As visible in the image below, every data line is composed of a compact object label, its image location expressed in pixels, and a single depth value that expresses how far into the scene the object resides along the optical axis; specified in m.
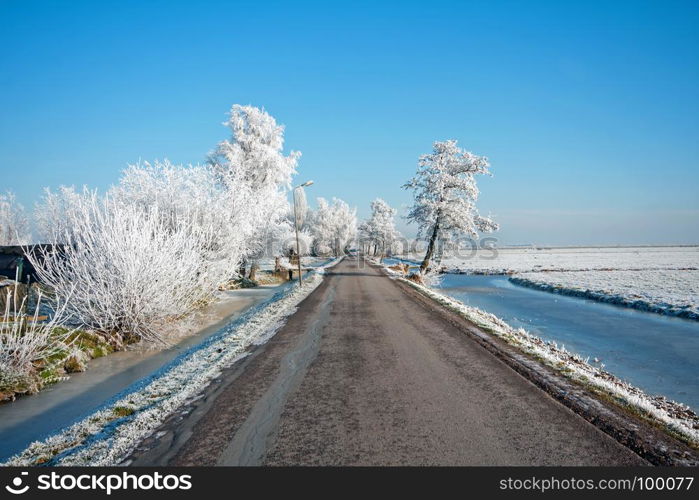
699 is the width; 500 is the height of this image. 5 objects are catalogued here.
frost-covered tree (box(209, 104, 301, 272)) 28.14
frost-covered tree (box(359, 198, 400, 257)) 81.06
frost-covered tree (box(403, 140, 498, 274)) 31.52
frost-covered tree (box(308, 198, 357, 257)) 84.75
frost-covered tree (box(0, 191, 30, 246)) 48.16
